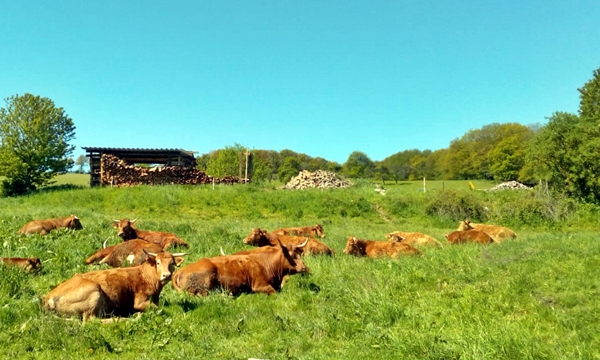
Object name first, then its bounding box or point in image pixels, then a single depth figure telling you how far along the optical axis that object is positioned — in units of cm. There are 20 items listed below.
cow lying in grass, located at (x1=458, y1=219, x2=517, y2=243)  1738
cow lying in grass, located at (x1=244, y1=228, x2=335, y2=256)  1337
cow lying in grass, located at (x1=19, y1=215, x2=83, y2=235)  1583
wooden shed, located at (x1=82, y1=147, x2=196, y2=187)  3950
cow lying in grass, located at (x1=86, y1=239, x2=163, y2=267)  1052
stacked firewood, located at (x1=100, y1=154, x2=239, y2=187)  3825
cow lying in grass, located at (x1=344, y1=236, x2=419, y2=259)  1305
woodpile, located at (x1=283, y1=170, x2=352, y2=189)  4112
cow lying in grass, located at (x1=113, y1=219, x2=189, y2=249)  1357
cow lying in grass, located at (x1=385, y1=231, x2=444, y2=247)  1536
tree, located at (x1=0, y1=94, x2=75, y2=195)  4231
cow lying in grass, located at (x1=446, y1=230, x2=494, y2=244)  1553
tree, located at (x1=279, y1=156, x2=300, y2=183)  9221
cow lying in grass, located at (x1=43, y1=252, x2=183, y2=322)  692
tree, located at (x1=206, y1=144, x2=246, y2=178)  5870
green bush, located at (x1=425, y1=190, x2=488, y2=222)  2759
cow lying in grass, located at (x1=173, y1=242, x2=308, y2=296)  886
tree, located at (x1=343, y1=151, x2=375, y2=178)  10370
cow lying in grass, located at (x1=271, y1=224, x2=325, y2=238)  1758
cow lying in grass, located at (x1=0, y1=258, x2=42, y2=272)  892
